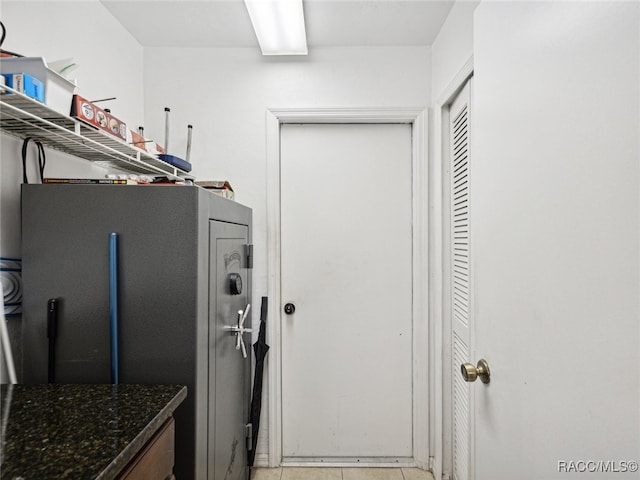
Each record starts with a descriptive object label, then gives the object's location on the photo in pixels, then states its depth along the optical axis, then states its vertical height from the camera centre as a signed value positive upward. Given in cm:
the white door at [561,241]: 45 +1
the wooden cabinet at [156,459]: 64 -46
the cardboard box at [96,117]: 100 +42
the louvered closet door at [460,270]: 145 -12
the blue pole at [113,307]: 94 -19
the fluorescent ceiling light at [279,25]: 138 +101
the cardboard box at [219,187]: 157 +27
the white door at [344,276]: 189 -19
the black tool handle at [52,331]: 93 -25
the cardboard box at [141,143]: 130 +42
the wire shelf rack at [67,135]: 88 +35
